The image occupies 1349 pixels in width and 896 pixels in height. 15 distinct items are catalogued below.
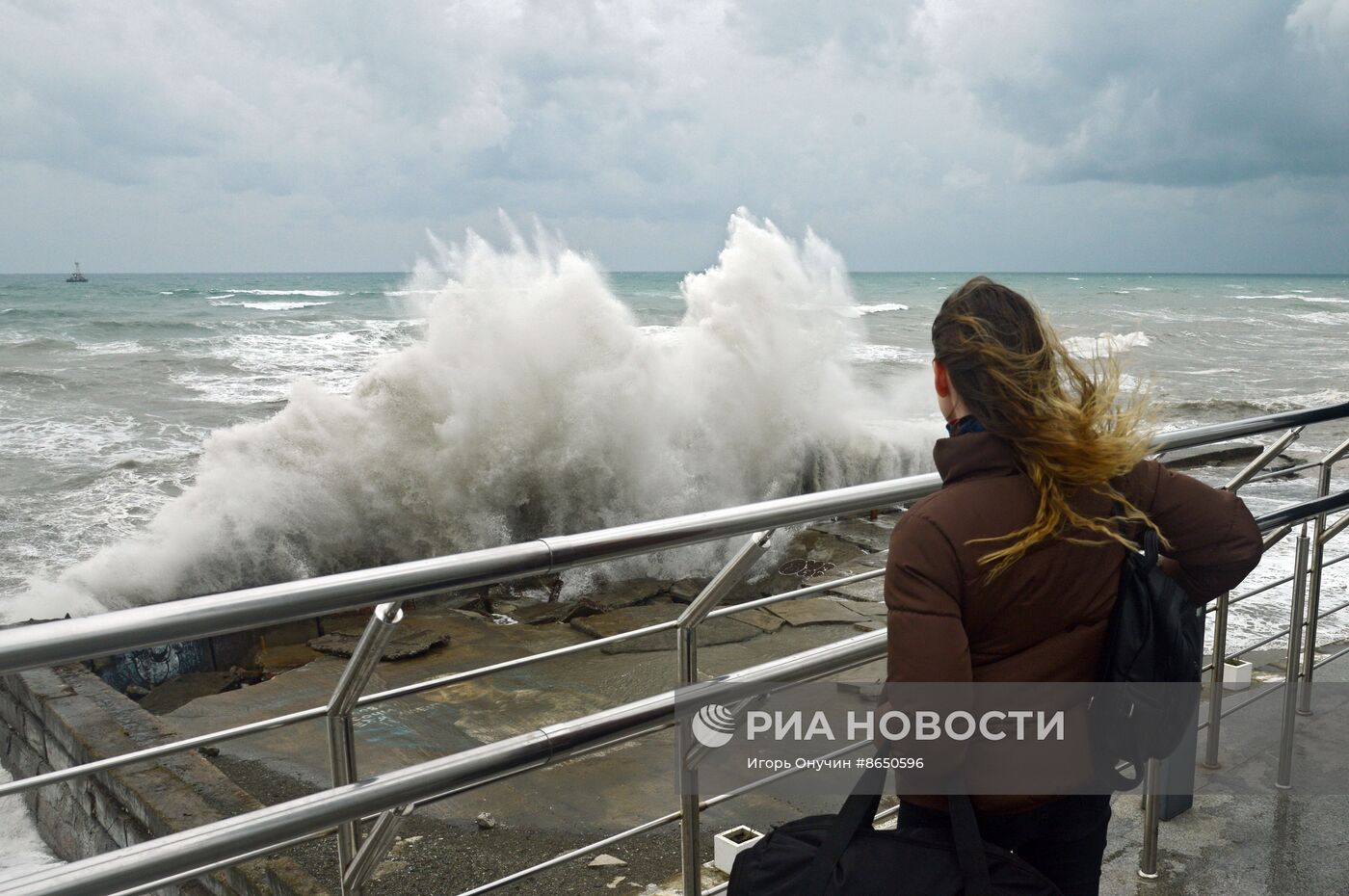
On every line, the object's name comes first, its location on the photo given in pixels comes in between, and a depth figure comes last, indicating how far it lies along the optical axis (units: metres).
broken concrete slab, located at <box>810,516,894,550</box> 10.02
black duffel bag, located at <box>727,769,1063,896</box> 1.26
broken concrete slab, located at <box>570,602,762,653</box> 6.65
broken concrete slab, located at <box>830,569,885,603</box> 7.33
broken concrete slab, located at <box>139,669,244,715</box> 6.45
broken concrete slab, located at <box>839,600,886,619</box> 7.04
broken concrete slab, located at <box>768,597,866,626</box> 6.96
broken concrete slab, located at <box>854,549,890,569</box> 8.56
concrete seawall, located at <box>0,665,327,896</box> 3.65
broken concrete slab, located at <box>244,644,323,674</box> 6.96
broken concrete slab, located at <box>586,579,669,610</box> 8.30
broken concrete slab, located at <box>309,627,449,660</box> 6.87
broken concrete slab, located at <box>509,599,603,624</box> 7.81
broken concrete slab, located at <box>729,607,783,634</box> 6.89
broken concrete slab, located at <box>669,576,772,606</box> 8.42
